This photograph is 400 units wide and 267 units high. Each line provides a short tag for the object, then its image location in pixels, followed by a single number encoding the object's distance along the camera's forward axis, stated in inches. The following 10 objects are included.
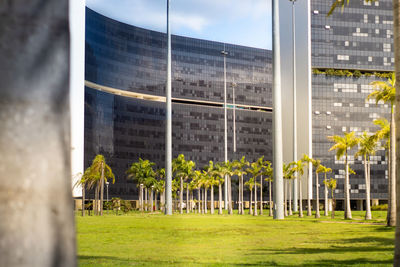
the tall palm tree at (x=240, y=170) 3749.5
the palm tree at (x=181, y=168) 4254.4
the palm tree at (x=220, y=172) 4047.7
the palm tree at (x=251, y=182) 4047.2
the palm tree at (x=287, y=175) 3139.3
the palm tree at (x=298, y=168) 3060.5
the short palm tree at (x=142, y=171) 4547.2
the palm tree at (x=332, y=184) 3171.3
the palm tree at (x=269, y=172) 3483.3
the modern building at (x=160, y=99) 5634.8
